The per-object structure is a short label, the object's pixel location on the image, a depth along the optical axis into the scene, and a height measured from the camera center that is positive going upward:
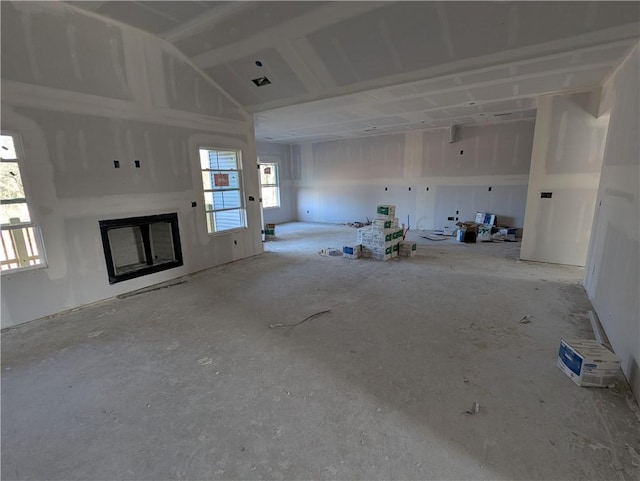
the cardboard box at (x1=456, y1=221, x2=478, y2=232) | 6.87 -1.01
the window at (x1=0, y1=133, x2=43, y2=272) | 3.06 -0.27
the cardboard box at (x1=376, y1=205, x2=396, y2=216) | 5.52 -0.49
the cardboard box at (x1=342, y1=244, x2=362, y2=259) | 5.61 -1.24
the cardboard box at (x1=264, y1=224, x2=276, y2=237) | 7.77 -1.13
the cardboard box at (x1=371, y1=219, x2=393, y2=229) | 5.41 -0.70
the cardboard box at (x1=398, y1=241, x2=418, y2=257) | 5.66 -1.23
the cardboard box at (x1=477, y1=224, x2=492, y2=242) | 6.99 -1.19
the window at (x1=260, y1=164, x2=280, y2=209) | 10.21 +0.08
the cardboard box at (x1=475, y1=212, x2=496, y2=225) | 7.36 -0.89
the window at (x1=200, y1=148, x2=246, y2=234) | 5.23 -0.02
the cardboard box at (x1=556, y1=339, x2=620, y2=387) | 2.08 -1.30
